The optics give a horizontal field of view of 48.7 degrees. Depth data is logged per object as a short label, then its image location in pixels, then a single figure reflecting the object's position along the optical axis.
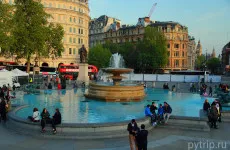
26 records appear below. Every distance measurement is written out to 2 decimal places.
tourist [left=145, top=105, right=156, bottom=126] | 13.28
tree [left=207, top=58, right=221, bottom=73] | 153.75
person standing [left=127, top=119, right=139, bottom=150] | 9.27
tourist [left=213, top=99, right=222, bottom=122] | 14.10
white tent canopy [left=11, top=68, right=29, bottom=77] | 32.73
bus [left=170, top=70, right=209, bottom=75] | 63.25
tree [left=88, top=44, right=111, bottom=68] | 71.69
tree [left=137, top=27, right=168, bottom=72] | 74.31
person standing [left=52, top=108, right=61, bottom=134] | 11.64
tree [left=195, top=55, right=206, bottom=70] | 167.59
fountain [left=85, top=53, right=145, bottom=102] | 22.08
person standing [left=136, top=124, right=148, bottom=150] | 8.67
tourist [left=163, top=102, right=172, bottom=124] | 13.60
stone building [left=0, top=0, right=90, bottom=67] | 71.24
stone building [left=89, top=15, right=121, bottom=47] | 106.81
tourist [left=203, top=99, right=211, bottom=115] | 15.90
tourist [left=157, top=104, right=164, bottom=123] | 13.70
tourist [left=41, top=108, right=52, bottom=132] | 11.91
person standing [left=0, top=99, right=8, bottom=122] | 14.59
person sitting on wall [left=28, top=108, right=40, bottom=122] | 12.71
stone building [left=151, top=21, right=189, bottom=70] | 91.94
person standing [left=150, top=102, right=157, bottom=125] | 13.29
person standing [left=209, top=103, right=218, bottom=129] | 13.33
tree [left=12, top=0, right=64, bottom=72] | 41.31
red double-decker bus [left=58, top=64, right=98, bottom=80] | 54.78
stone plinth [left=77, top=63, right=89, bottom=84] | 42.72
